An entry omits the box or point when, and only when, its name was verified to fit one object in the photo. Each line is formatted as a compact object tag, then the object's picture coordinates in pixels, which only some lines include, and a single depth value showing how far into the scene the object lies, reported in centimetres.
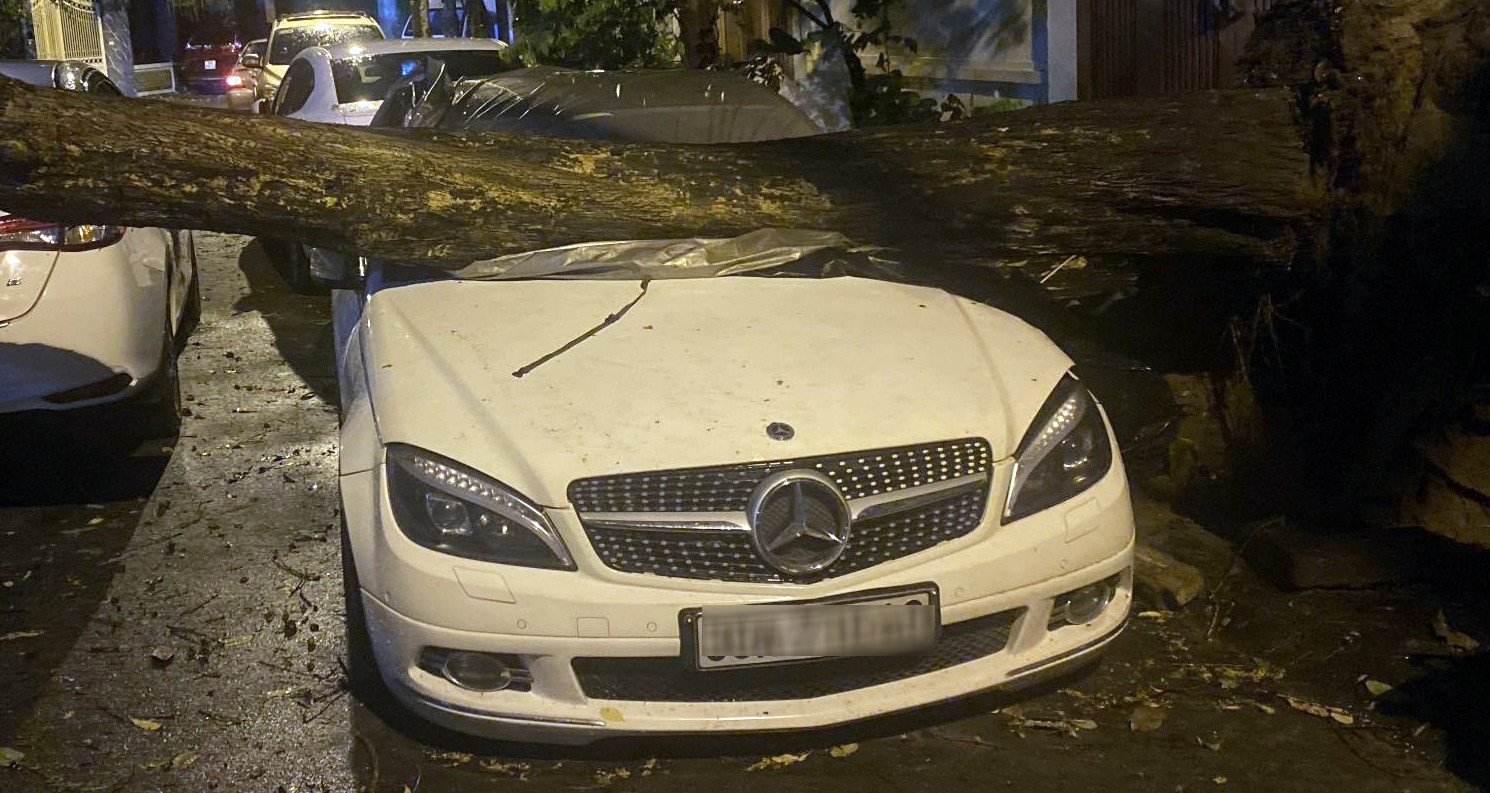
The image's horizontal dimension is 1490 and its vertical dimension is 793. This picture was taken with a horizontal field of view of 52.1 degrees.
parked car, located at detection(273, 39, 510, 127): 1216
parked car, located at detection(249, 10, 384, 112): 1822
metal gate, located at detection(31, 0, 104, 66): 3209
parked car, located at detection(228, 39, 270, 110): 1579
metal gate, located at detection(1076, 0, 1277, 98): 704
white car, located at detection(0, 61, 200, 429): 543
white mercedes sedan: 335
